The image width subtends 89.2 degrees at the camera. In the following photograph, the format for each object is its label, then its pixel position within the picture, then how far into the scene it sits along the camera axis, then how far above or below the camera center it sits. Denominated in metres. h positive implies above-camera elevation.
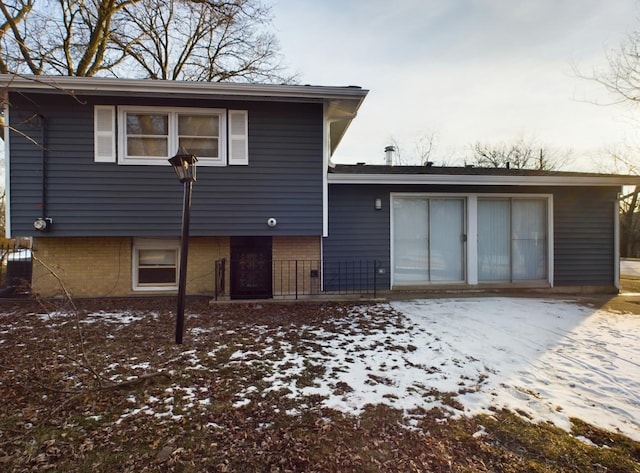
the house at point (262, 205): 6.61 +0.81
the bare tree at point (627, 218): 25.17 +1.92
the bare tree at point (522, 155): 29.92 +7.94
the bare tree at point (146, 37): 11.43 +8.19
